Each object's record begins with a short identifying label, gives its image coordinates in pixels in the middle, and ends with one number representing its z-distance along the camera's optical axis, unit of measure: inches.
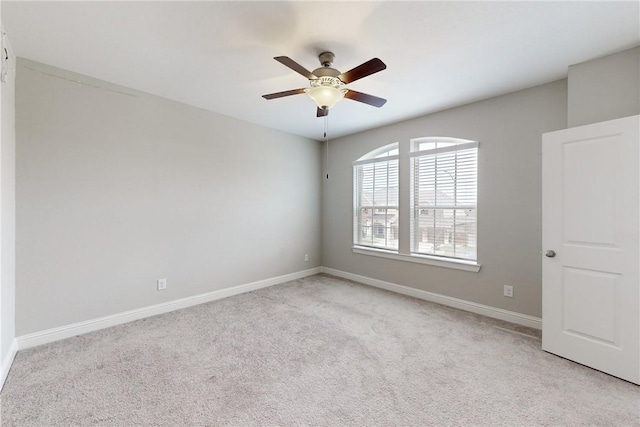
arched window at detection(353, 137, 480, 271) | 137.3
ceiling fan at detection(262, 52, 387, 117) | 79.4
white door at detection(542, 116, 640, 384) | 80.0
